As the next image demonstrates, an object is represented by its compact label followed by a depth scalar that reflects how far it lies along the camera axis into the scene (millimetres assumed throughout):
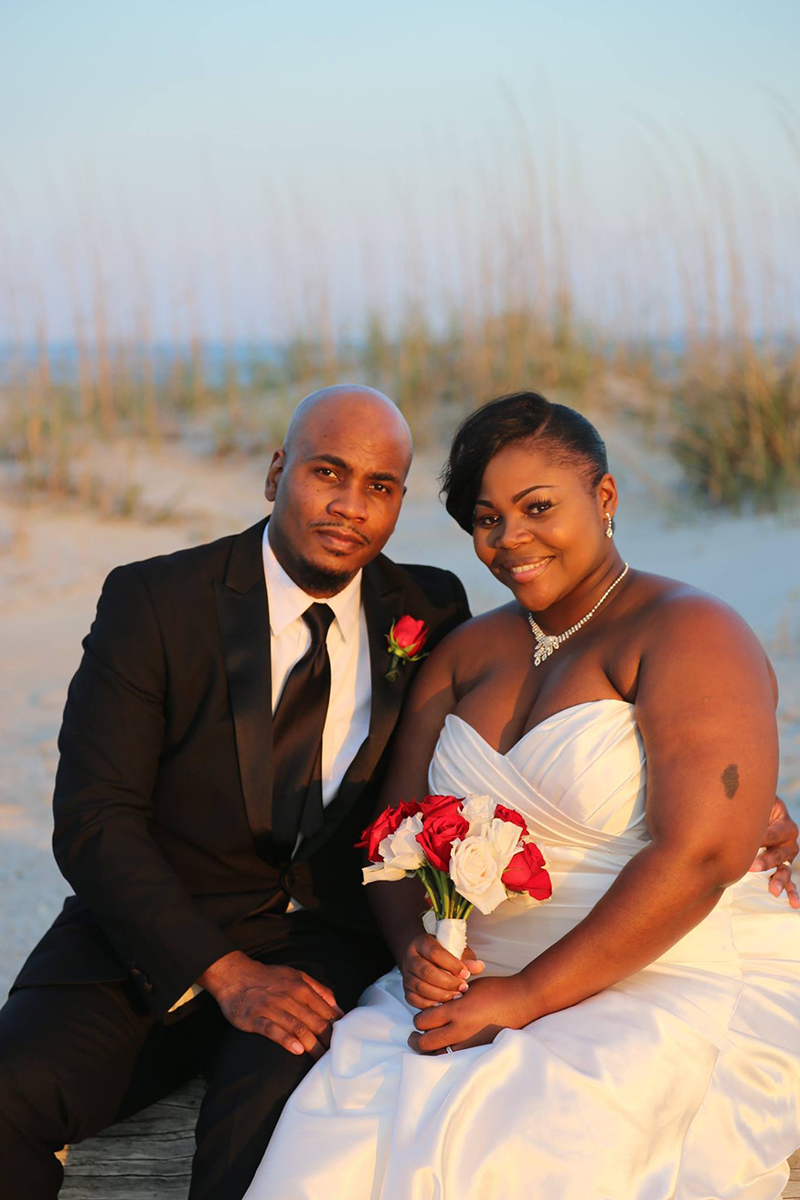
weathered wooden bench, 3330
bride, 2744
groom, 3262
